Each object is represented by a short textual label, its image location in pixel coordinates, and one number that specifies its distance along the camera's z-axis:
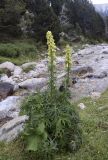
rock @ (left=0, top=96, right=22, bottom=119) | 5.41
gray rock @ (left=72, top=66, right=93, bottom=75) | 8.81
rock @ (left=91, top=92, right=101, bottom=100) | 6.02
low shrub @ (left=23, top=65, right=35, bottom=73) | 9.96
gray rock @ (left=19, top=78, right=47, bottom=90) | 7.34
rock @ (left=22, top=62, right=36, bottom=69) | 10.47
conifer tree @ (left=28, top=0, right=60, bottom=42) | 18.10
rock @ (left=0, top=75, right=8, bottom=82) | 8.26
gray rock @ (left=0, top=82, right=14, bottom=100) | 6.75
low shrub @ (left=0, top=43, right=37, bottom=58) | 13.21
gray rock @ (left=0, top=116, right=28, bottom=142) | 3.96
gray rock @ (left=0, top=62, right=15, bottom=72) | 9.94
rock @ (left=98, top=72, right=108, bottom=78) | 8.15
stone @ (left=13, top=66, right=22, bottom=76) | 9.37
